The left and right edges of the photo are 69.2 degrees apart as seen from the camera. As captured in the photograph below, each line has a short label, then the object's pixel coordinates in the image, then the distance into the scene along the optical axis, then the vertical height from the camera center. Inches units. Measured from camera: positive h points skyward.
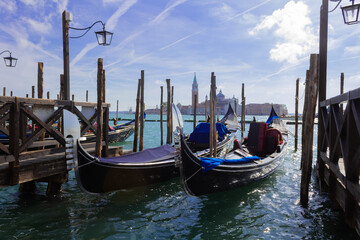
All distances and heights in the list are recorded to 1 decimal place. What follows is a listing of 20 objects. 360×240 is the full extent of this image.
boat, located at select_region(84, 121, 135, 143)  574.9 -43.5
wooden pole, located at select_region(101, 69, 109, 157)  240.8 -14.6
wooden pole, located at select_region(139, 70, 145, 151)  366.6 +2.7
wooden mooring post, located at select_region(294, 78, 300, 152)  458.9 +17.1
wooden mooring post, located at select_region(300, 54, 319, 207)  160.2 -2.2
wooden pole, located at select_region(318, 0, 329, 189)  195.2 +40.7
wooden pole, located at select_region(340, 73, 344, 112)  425.7 +51.9
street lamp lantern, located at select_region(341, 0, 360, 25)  161.8 +64.0
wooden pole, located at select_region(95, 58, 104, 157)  218.2 -5.8
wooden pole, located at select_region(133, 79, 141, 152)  364.2 -11.5
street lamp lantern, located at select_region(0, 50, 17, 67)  256.2 +52.8
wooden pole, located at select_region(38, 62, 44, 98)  281.2 +38.6
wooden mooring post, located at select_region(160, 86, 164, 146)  509.6 +33.0
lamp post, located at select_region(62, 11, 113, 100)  211.0 +58.8
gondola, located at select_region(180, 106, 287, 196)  167.6 -40.4
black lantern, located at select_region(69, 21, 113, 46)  207.8 +62.7
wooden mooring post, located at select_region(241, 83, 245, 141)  636.1 +30.6
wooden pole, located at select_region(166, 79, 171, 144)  424.7 +6.1
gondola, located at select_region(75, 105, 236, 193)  163.2 -40.9
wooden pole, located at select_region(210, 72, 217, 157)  210.2 +4.7
